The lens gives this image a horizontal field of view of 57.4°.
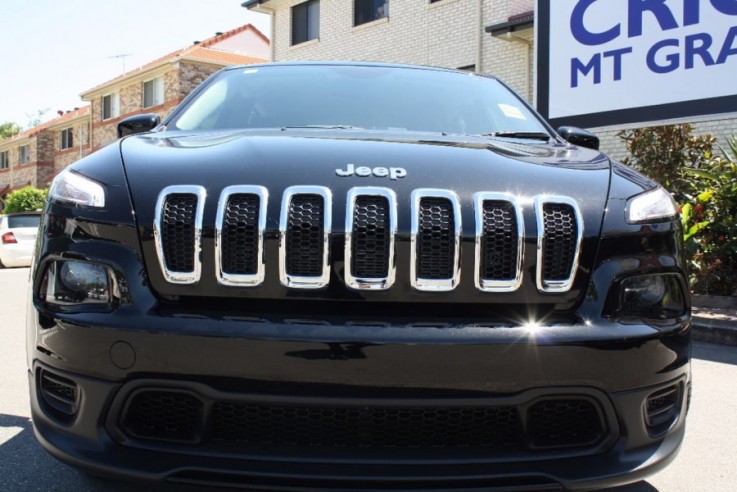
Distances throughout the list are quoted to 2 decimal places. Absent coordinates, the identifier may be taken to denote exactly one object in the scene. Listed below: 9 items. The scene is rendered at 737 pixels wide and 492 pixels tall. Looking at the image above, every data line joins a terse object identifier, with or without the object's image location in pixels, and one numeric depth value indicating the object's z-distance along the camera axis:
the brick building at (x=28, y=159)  43.81
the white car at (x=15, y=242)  15.06
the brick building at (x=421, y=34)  13.59
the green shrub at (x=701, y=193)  6.76
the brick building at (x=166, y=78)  30.09
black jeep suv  1.63
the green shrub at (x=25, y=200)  36.78
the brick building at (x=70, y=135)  38.56
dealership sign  7.86
